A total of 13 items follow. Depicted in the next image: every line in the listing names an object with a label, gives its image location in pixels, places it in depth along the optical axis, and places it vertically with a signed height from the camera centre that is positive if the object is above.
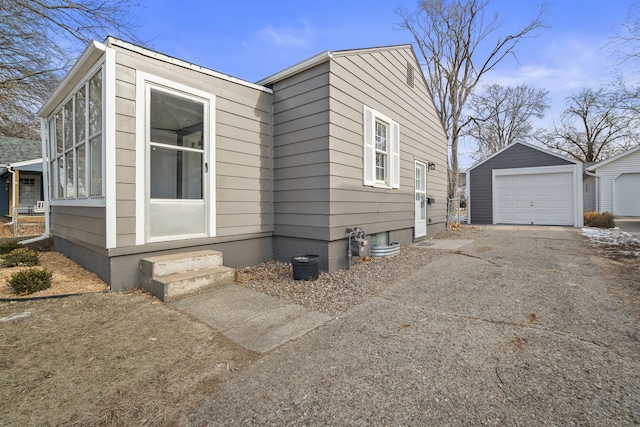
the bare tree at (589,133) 23.55 +6.65
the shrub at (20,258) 4.70 -0.71
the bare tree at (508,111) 24.16 +8.51
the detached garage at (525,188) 11.98 +1.00
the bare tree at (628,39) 8.03 +4.77
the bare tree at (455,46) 17.14 +9.83
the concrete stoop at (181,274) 3.58 -0.79
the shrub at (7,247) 5.55 -0.62
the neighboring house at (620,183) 13.68 +1.32
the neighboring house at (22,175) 14.05 +1.93
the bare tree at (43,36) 9.62 +6.15
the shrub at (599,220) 11.37 -0.34
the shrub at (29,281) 3.60 -0.83
